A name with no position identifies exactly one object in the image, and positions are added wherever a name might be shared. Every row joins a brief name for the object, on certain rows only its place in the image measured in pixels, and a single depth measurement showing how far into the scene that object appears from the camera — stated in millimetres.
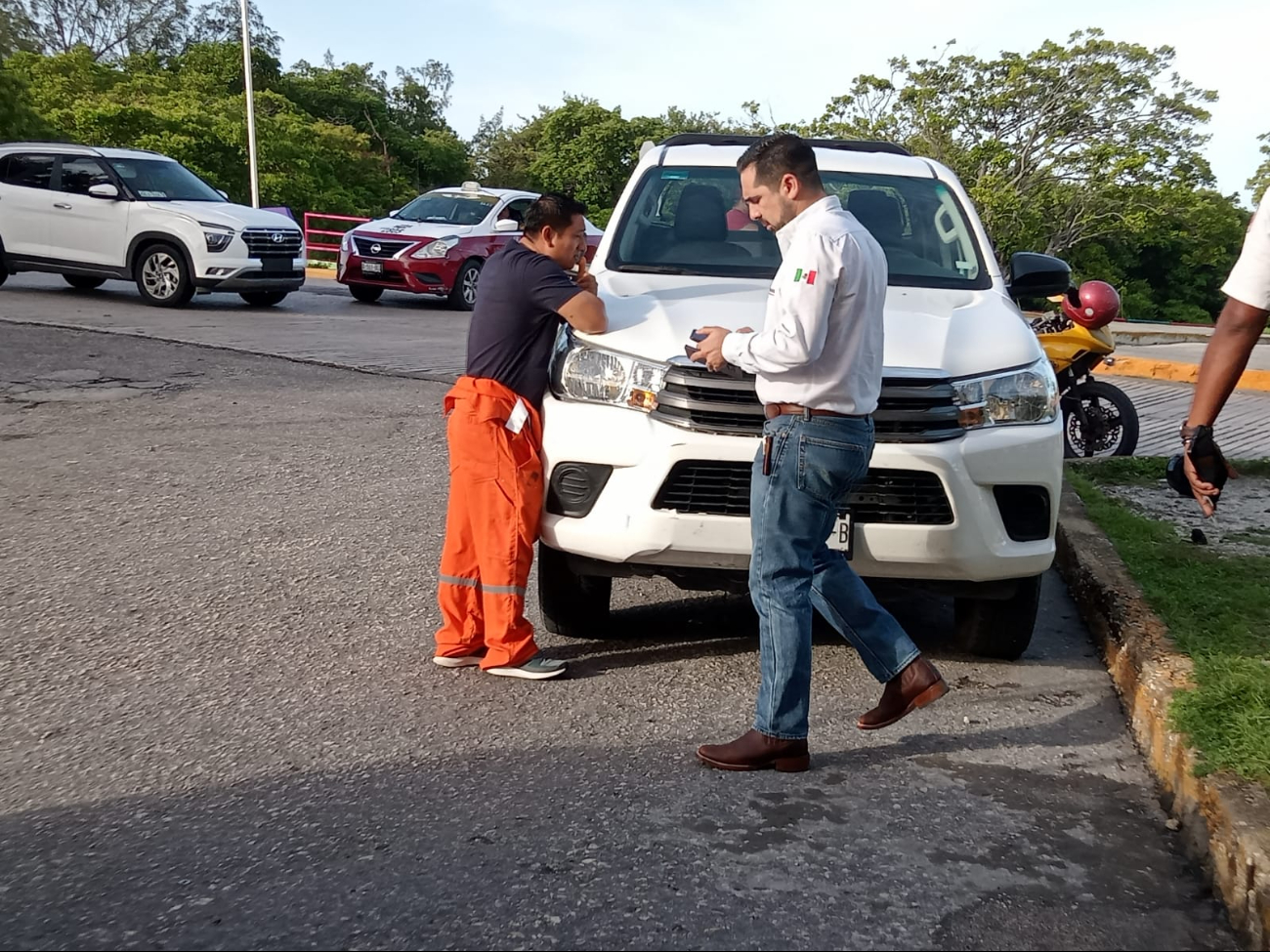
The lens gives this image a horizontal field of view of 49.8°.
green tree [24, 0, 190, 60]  72250
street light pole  34531
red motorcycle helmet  8539
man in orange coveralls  4664
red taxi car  18891
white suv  16062
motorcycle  8555
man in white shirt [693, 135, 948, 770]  3615
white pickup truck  4469
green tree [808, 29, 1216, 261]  37812
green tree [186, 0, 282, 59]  77562
